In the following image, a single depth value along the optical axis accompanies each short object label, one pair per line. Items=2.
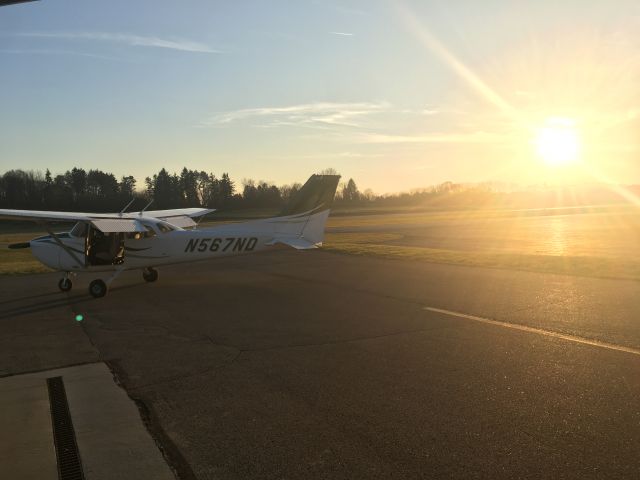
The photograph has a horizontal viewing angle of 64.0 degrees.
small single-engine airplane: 15.07
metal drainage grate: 4.41
